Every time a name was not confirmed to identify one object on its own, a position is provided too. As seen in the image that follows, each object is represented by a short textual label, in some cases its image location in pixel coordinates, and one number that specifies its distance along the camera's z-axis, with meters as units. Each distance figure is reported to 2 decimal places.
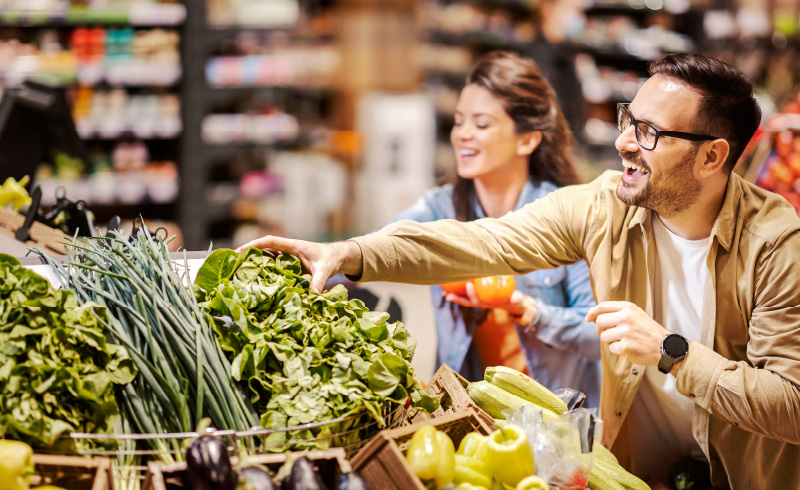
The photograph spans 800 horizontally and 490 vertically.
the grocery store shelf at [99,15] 5.73
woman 2.65
